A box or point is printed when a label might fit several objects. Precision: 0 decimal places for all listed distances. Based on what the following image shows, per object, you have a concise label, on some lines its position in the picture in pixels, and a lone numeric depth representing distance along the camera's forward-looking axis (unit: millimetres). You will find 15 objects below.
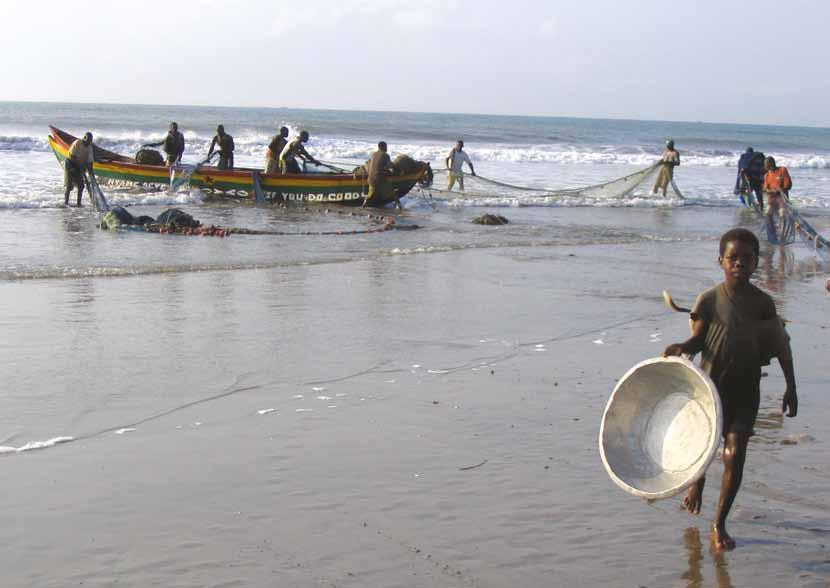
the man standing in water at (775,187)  15992
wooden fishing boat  21000
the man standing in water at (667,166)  23930
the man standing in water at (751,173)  21828
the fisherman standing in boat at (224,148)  21547
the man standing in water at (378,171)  20672
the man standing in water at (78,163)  18938
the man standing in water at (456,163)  23447
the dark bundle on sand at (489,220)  18359
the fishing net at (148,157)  22328
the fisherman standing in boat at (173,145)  22078
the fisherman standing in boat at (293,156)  21016
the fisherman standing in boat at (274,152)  21375
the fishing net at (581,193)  23625
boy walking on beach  4082
